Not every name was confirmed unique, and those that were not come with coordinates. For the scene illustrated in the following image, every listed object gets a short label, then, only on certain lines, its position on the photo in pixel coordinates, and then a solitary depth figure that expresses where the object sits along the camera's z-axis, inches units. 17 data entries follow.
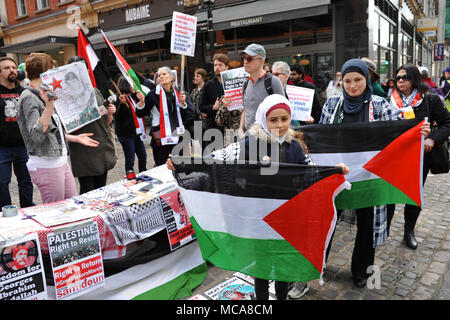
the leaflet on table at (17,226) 99.1
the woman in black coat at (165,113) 193.5
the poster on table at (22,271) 93.4
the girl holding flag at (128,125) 248.7
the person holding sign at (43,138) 133.0
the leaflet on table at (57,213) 109.8
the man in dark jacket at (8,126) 170.7
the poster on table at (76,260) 102.9
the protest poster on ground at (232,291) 119.3
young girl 97.0
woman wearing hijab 120.2
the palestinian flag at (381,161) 121.2
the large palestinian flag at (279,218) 92.6
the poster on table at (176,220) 131.0
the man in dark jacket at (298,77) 231.9
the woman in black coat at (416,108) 145.7
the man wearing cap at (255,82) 154.8
